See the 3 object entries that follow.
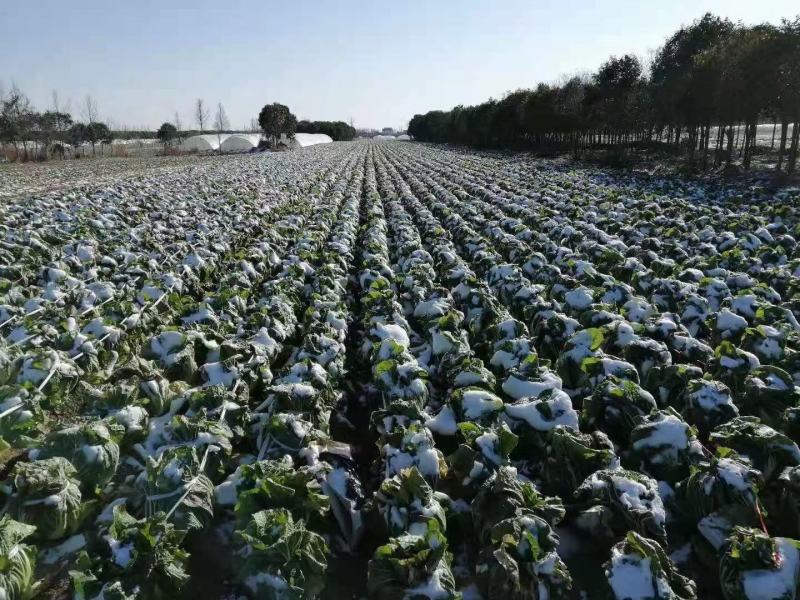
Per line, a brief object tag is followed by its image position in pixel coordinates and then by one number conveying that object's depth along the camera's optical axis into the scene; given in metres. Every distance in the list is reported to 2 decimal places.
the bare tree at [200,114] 103.38
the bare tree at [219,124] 111.44
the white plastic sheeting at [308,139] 79.22
